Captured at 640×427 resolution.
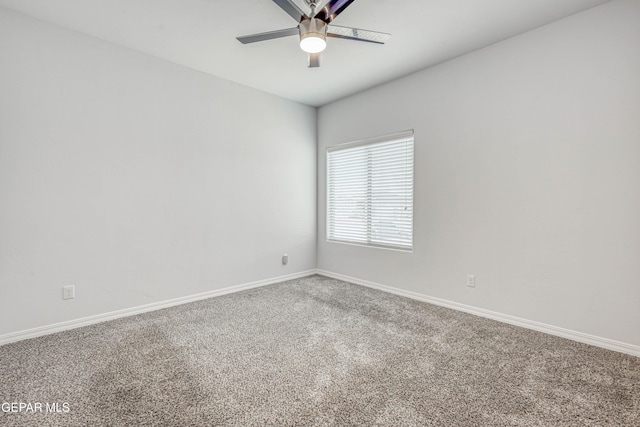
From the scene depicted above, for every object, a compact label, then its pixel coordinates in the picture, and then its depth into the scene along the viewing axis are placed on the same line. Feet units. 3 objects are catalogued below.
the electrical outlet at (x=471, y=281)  9.94
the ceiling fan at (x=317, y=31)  6.45
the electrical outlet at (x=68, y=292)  8.63
